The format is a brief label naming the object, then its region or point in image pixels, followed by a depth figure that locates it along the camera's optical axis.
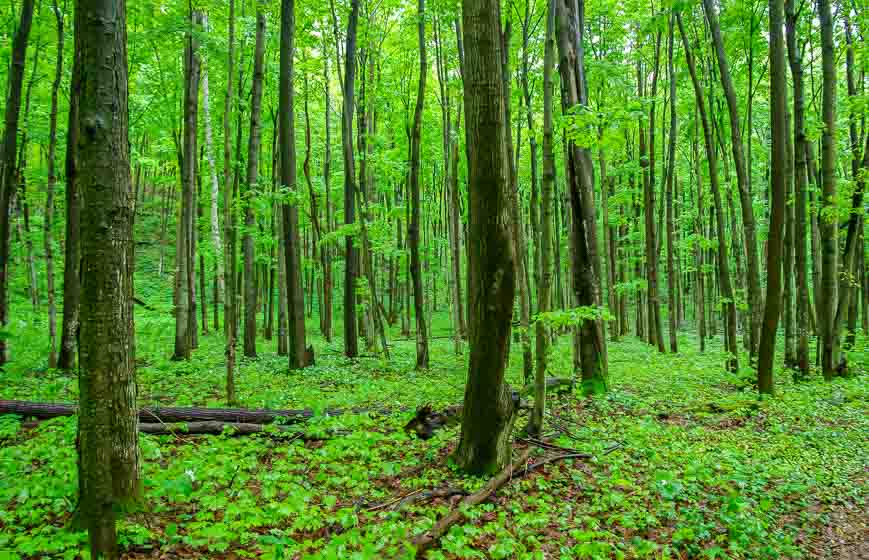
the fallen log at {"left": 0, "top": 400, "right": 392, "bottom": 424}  5.88
